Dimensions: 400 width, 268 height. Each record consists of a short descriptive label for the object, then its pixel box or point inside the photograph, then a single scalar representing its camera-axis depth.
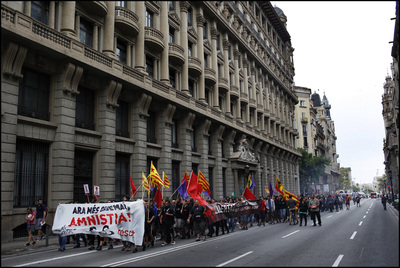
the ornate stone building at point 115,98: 16.12
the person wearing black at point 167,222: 14.73
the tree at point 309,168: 71.56
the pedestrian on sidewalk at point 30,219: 14.62
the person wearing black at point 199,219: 16.02
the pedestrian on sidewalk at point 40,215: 15.11
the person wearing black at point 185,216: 16.77
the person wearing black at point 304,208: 22.33
